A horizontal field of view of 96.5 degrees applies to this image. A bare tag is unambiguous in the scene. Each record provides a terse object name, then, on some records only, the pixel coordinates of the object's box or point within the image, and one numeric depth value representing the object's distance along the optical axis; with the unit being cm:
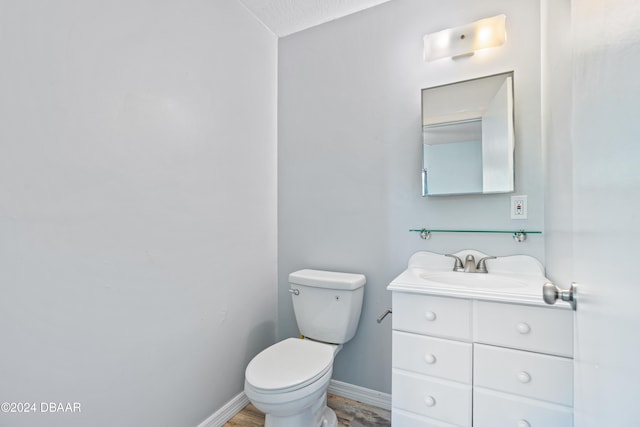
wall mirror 138
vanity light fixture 138
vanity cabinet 97
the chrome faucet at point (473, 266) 140
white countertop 104
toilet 117
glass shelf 135
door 37
